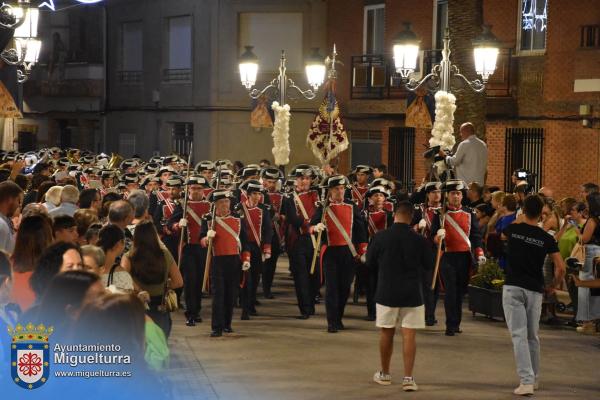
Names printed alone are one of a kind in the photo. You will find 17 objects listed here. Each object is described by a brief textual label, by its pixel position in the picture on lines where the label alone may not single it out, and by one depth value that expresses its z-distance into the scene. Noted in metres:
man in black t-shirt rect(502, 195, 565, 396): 12.65
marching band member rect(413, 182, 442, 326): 17.53
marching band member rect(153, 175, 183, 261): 19.77
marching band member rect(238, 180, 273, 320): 18.62
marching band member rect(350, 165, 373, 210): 21.69
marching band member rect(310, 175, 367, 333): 17.03
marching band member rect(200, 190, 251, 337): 16.41
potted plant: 17.84
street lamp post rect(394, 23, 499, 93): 20.19
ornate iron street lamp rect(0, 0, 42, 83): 16.95
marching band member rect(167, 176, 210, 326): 17.56
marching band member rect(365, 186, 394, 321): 19.02
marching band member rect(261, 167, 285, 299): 20.46
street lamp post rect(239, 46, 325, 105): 26.22
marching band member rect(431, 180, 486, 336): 16.73
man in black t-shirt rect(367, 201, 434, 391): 12.94
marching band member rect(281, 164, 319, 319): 18.42
